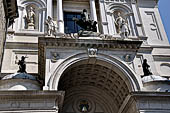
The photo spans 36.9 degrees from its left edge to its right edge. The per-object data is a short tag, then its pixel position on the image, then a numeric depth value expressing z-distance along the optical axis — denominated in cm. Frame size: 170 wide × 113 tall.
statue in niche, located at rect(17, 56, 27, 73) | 1442
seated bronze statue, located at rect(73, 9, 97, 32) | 1670
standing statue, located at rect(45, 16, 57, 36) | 1563
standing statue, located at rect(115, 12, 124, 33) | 2097
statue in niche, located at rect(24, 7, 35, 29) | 2039
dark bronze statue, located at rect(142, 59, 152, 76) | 1499
